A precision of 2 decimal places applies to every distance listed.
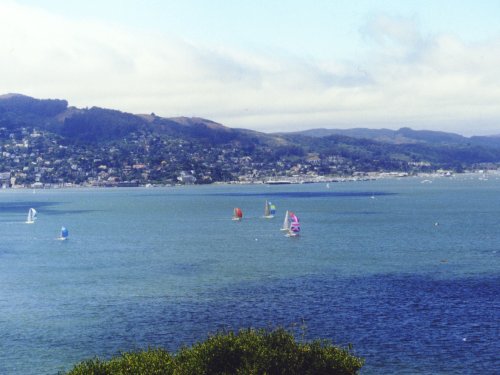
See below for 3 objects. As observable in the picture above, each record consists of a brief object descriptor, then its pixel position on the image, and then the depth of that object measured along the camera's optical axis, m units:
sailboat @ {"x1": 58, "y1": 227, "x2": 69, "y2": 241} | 165.02
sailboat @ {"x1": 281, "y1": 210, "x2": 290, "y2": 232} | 174.65
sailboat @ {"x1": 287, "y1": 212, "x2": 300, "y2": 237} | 163.88
